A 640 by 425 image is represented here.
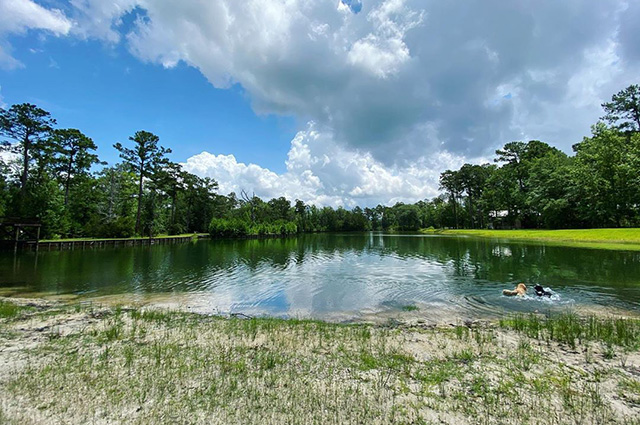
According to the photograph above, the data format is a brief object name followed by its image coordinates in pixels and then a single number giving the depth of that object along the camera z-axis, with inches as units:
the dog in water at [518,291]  482.9
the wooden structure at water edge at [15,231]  1187.9
